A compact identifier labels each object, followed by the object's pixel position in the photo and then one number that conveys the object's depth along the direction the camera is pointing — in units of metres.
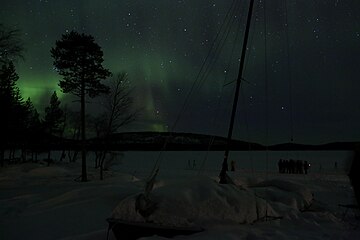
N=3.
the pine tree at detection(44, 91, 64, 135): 71.20
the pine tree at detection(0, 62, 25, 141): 30.84
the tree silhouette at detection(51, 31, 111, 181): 28.67
